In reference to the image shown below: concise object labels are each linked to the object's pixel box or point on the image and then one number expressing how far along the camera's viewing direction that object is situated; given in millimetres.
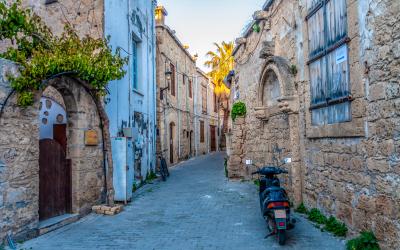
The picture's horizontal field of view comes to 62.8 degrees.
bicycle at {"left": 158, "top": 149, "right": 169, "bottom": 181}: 11836
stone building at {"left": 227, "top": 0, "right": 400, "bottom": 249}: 3734
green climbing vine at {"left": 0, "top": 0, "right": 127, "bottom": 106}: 5020
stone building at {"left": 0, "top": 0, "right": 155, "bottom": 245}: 4852
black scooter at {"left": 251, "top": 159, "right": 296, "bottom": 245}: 4555
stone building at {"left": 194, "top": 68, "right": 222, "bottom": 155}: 24433
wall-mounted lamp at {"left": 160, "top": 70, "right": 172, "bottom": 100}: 14230
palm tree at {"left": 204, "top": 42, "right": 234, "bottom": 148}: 29641
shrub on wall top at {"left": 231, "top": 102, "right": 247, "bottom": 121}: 11578
